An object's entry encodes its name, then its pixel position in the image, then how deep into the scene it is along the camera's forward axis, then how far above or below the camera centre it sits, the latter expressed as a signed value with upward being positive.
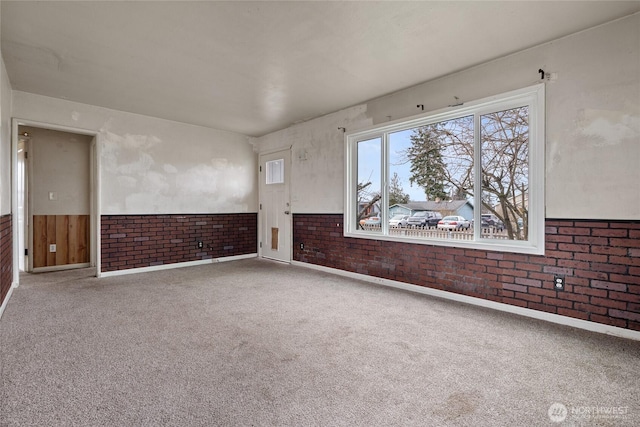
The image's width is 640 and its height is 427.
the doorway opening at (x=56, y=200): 4.96 +0.19
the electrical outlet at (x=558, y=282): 2.77 -0.63
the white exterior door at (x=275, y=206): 5.84 +0.10
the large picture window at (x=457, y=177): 3.03 +0.40
